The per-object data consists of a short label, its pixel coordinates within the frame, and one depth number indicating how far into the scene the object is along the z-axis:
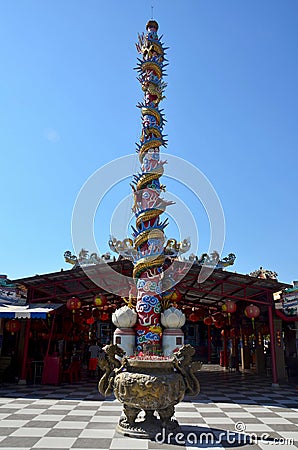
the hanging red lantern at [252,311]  11.69
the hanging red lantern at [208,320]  16.27
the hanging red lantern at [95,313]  15.22
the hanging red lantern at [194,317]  15.35
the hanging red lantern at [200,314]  15.59
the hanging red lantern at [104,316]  14.96
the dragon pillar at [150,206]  10.48
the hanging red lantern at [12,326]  11.57
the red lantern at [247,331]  16.41
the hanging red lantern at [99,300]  12.59
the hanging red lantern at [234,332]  18.29
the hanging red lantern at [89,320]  15.02
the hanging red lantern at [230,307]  12.52
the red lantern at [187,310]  16.27
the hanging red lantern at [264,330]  14.10
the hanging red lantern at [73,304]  12.05
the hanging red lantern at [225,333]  20.14
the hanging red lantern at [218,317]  16.61
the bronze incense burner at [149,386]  5.18
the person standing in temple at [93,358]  13.88
